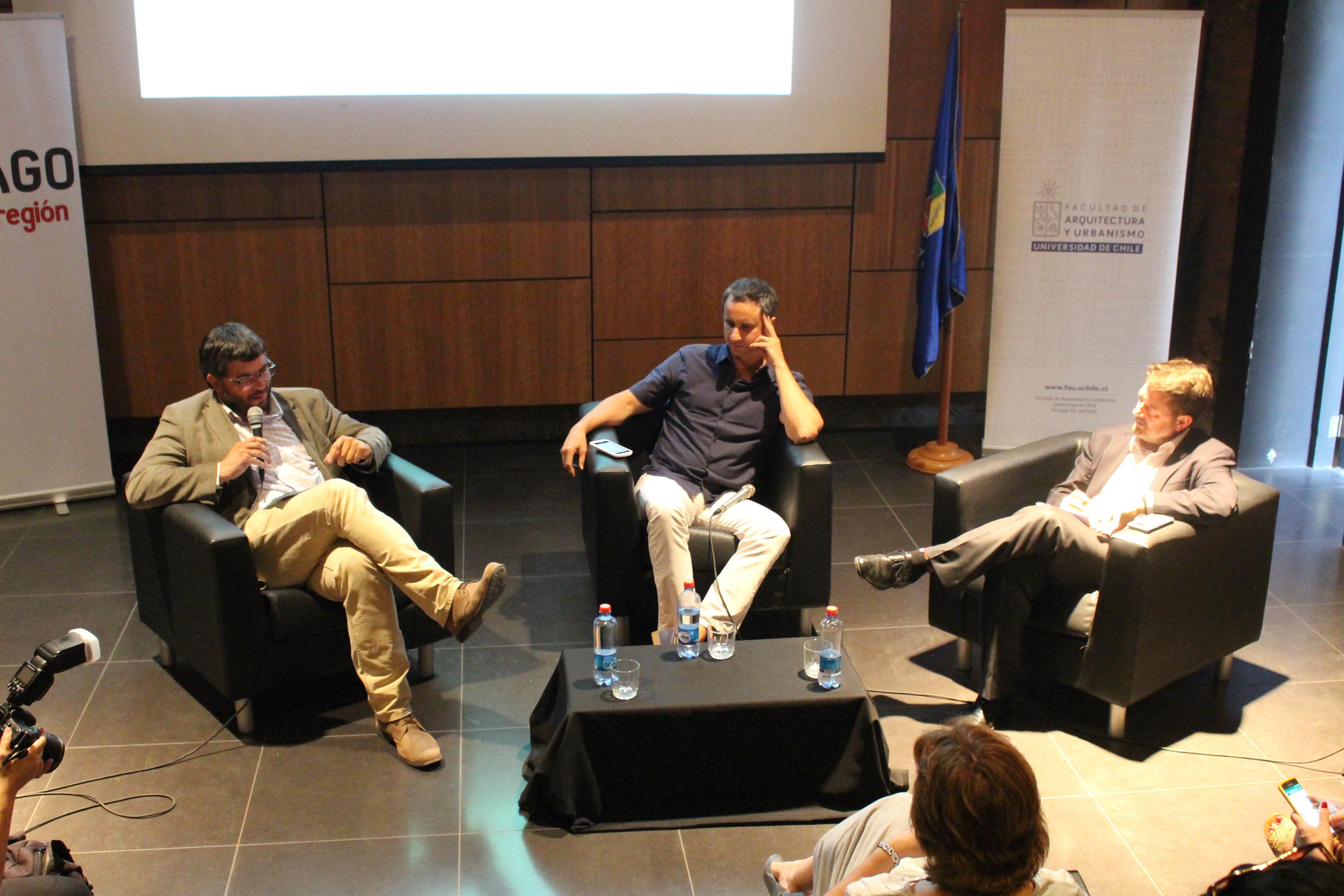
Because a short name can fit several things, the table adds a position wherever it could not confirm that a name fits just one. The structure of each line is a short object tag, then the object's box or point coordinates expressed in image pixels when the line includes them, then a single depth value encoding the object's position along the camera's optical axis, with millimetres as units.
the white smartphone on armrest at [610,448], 4098
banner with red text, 5117
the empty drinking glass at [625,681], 3203
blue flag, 5715
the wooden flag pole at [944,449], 5902
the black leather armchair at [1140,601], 3480
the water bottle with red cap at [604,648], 3275
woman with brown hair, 1917
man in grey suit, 3557
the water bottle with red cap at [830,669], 3232
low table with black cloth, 3180
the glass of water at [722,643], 3416
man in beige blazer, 3574
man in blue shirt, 3912
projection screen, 5430
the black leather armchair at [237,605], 3463
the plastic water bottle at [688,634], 3426
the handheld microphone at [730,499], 4082
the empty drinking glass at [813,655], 3312
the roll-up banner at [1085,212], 5625
